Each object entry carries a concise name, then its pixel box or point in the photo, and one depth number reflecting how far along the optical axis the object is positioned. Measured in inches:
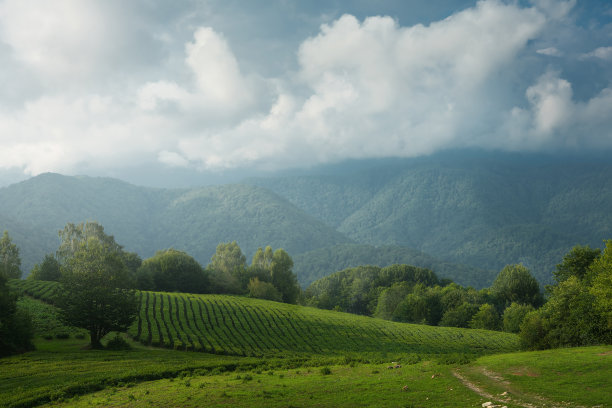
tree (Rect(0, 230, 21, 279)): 5000.0
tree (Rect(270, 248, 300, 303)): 5605.3
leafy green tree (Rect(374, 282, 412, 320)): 4987.7
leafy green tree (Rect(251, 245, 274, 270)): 5989.2
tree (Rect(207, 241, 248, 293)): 5113.2
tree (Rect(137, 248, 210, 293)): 4647.9
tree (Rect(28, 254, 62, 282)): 4513.3
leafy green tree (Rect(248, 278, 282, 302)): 4843.5
